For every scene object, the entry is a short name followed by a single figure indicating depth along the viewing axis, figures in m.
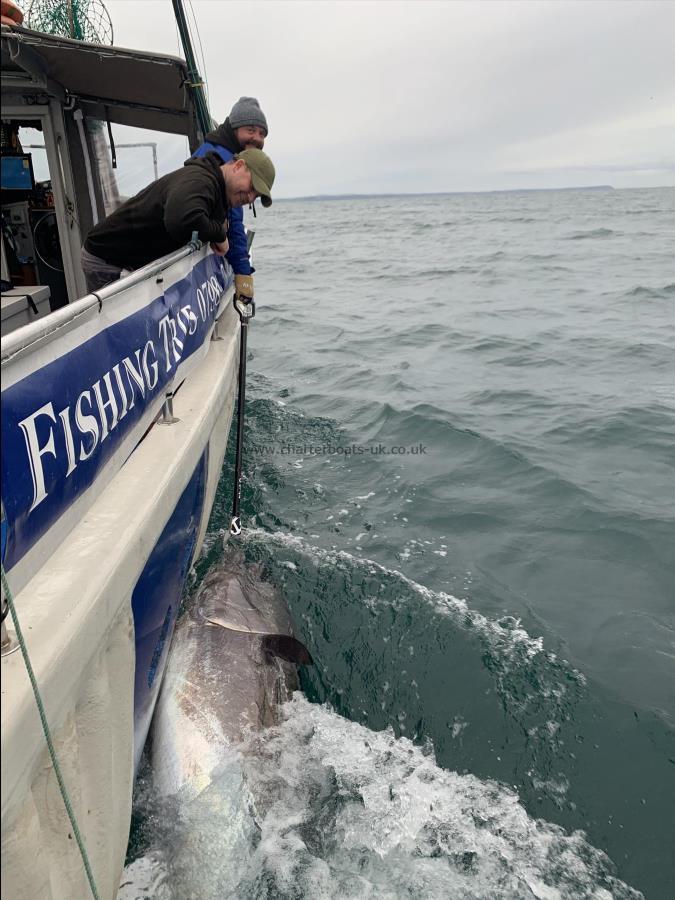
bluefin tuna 2.61
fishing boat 1.58
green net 5.20
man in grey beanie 4.47
